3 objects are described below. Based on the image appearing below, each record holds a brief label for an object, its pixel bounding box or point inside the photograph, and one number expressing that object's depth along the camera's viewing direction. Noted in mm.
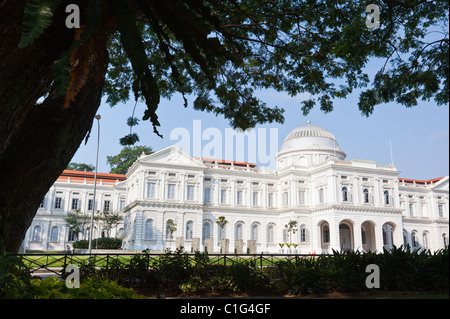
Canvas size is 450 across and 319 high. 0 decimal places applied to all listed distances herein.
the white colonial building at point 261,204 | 46406
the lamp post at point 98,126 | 24553
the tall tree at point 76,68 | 3338
